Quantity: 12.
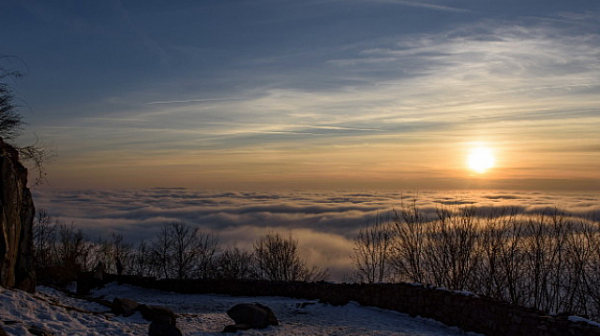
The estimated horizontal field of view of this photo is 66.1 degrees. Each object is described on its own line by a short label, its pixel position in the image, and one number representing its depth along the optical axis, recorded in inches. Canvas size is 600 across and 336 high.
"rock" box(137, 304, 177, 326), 666.2
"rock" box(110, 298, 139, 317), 676.8
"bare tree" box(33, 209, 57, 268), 2124.4
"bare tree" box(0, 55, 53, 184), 789.2
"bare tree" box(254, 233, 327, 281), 2030.0
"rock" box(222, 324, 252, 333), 657.0
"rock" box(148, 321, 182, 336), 552.4
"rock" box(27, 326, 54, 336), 472.2
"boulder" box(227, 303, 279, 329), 690.2
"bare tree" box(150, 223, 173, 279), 2384.4
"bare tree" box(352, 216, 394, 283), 1539.1
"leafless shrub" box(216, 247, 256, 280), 2049.2
